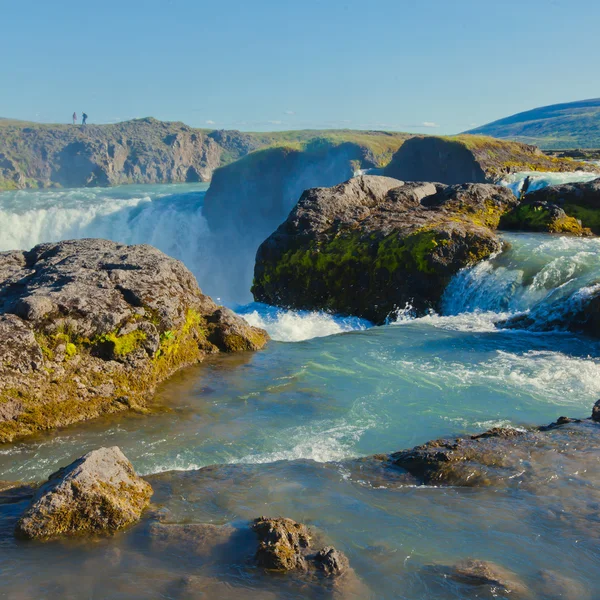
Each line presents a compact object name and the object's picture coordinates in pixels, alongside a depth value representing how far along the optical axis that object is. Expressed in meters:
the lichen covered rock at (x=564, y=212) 20.56
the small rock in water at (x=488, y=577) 4.60
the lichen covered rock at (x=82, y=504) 5.50
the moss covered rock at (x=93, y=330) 9.06
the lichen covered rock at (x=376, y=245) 17.52
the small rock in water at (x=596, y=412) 8.06
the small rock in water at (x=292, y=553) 4.88
